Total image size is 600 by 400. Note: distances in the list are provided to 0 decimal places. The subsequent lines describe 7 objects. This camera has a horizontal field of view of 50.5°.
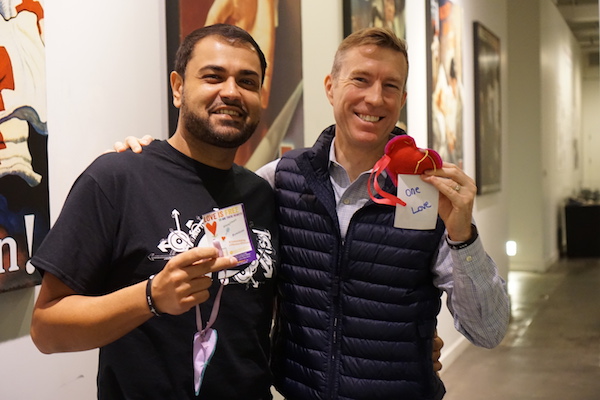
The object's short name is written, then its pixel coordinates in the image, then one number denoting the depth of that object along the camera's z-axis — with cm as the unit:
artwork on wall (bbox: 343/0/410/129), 375
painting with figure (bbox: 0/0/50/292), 170
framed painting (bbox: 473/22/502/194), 609
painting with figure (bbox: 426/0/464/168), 493
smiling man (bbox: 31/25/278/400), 140
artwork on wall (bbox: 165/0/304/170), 268
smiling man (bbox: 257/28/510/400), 173
